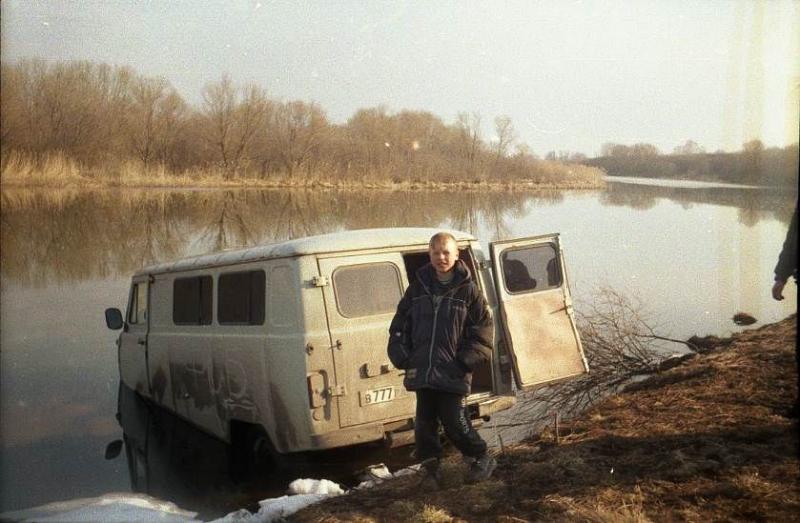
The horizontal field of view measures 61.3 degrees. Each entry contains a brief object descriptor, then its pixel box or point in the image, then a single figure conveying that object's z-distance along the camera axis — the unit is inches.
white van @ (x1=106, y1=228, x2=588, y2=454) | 234.5
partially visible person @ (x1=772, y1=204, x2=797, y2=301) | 171.9
